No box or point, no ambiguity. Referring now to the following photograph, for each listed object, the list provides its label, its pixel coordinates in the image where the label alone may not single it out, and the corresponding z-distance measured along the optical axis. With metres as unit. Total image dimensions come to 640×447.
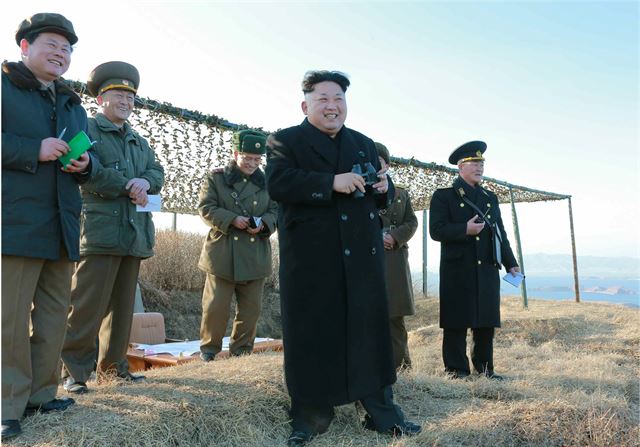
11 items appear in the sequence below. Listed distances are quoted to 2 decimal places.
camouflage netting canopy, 6.18
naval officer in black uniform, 5.01
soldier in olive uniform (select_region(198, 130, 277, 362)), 5.05
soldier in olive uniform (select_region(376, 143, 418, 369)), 5.06
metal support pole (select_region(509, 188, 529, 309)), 12.23
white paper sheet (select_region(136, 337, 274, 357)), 5.90
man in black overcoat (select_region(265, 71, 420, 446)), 3.13
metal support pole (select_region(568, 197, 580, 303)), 14.64
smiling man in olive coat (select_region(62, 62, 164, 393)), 3.77
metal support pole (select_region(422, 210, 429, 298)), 13.71
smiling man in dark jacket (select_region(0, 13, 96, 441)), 2.88
